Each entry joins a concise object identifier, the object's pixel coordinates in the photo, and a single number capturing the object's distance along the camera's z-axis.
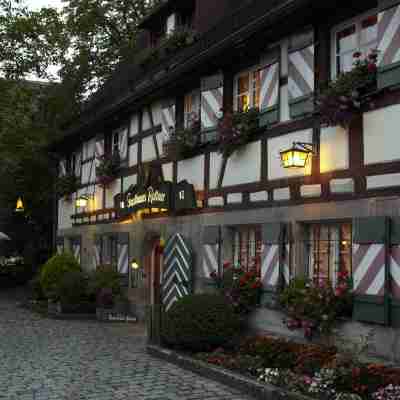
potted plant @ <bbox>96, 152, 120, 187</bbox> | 17.70
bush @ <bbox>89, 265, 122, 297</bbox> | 17.00
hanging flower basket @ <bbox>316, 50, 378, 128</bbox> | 8.88
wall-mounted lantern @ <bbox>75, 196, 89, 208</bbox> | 19.30
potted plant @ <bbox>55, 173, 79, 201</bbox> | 21.12
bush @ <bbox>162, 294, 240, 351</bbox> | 10.27
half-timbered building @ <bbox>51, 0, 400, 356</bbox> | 8.74
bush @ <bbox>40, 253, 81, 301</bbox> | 18.80
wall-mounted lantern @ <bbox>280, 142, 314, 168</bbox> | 9.84
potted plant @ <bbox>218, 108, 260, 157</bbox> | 11.41
